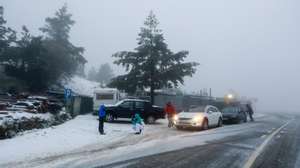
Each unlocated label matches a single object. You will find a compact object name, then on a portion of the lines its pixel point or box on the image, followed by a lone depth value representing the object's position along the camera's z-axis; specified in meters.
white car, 20.04
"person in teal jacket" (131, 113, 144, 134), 17.00
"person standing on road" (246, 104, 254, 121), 31.76
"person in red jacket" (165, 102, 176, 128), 21.93
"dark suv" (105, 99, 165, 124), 23.45
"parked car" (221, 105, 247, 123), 27.30
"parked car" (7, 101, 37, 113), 19.31
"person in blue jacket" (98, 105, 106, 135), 16.44
